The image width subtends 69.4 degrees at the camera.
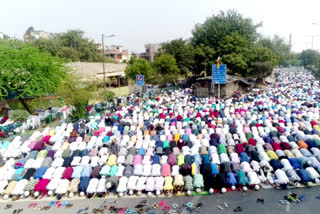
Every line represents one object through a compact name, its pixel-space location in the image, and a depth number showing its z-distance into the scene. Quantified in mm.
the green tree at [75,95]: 14492
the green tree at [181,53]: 26859
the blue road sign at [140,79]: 18578
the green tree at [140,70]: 24484
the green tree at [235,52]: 25000
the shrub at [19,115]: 12774
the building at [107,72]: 24644
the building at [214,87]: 21375
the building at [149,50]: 62662
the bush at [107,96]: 17750
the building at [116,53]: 59656
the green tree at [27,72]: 13891
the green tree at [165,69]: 24750
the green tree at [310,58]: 49312
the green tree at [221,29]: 28062
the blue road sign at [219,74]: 16375
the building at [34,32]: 61828
